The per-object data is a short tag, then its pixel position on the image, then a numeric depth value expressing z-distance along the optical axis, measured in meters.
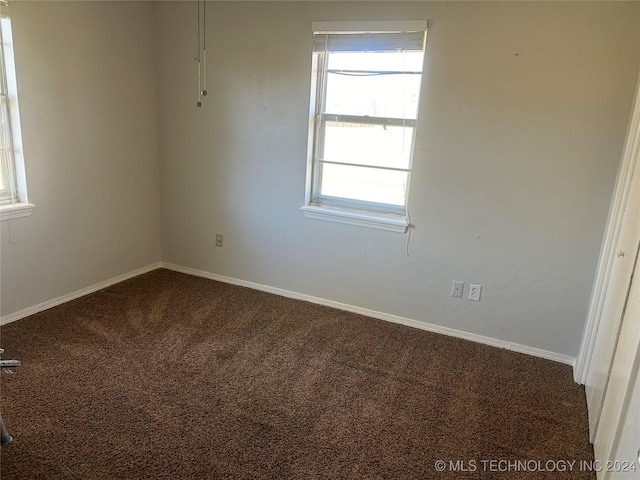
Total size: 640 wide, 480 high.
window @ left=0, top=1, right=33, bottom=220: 2.58
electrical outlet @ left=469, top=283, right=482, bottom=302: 2.89
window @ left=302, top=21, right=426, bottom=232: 2.82
